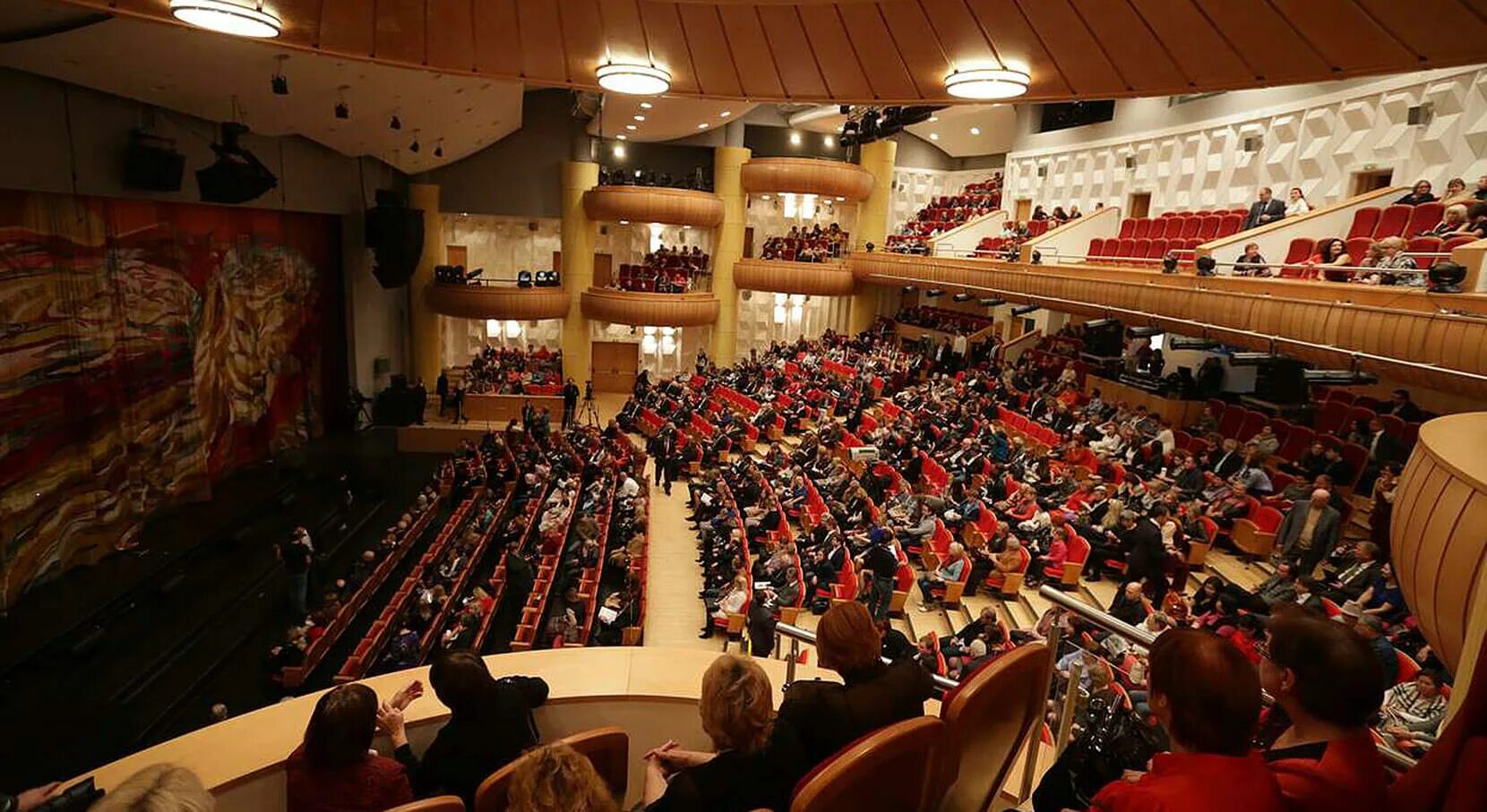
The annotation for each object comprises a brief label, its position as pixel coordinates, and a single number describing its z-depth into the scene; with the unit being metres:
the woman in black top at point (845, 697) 1.58
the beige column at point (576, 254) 17.05
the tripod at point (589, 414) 15.41
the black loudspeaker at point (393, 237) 12.20
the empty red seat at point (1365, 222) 7.41
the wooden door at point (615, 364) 18.47
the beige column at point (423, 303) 16.45
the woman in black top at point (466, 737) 1.70
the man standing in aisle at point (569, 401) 14.90
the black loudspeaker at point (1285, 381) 7.59
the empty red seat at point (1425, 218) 6.66
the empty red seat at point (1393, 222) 7.01
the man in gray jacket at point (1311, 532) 5.43
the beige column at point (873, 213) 18.08
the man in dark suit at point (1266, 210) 8.34
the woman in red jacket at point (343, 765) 1.57
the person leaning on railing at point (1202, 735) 1.07
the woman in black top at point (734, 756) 1.49
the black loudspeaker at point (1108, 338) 10.84
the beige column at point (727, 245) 17.55
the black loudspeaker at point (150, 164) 7.07
